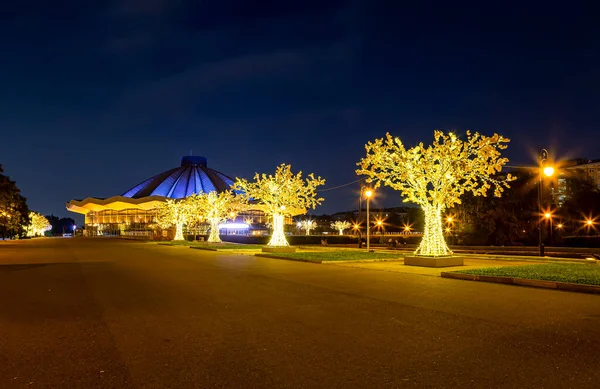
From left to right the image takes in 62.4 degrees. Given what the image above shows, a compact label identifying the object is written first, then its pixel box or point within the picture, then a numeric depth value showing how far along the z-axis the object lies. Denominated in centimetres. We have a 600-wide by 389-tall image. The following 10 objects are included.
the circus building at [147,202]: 12100
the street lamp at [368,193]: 3241
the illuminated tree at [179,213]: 5903
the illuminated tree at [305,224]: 9851
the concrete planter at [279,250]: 3184
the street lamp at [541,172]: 2433
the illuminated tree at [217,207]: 5000
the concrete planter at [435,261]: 1994
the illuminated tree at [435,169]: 2183
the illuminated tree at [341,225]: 9975
